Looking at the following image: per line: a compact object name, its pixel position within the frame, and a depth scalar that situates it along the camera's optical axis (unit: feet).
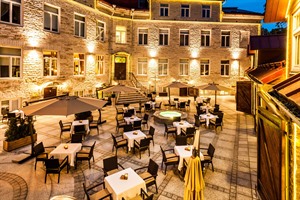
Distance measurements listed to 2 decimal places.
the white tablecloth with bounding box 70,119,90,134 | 38.33
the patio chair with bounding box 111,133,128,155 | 30.76
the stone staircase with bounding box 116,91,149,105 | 69.69
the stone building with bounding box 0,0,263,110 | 53.57
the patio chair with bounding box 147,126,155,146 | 34.22
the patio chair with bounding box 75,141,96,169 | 26.91
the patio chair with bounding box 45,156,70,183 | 23.30
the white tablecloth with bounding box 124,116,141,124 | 42.63
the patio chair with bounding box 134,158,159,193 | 21.32
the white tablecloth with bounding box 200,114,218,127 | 44.79
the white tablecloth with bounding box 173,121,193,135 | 37.99
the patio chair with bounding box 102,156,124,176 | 23.05
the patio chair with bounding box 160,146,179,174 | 25.77
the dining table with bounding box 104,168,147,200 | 18.25
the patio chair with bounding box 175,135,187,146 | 29.37
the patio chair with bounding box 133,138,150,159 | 29.53
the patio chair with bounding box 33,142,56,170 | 26.02
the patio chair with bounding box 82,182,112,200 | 18.53
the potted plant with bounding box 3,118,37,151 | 32.08
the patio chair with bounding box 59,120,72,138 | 38.06
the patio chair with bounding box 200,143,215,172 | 26.34
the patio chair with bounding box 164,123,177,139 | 38.04
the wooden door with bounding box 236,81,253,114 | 57.57
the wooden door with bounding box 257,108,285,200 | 16.21
